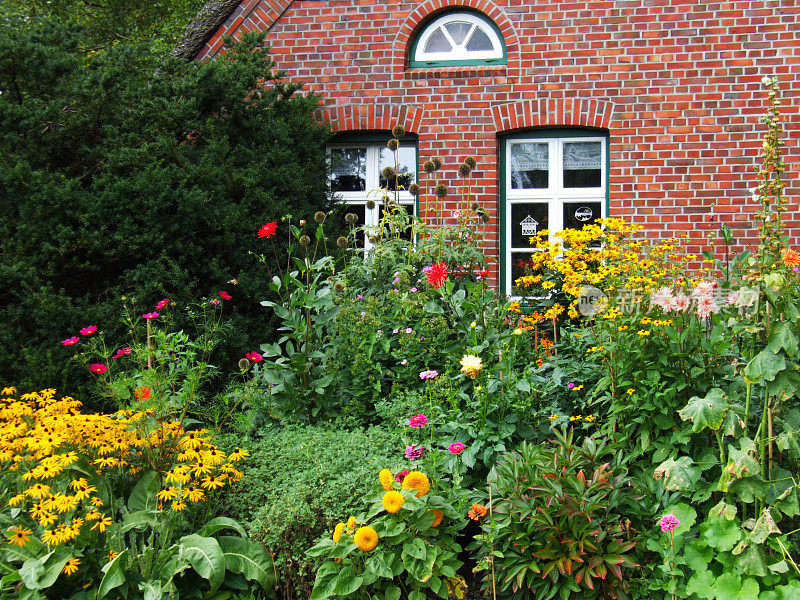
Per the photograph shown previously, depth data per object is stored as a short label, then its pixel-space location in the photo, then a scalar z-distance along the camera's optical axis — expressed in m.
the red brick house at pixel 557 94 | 6.79
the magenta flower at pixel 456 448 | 3.27
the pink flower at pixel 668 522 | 2.74
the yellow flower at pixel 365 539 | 2.85
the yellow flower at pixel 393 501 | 2.89
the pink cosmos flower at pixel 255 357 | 4.32
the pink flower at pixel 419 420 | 3.38
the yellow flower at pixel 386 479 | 3.01
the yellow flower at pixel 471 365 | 3.39
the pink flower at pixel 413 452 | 3.39
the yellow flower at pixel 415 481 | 3.00
